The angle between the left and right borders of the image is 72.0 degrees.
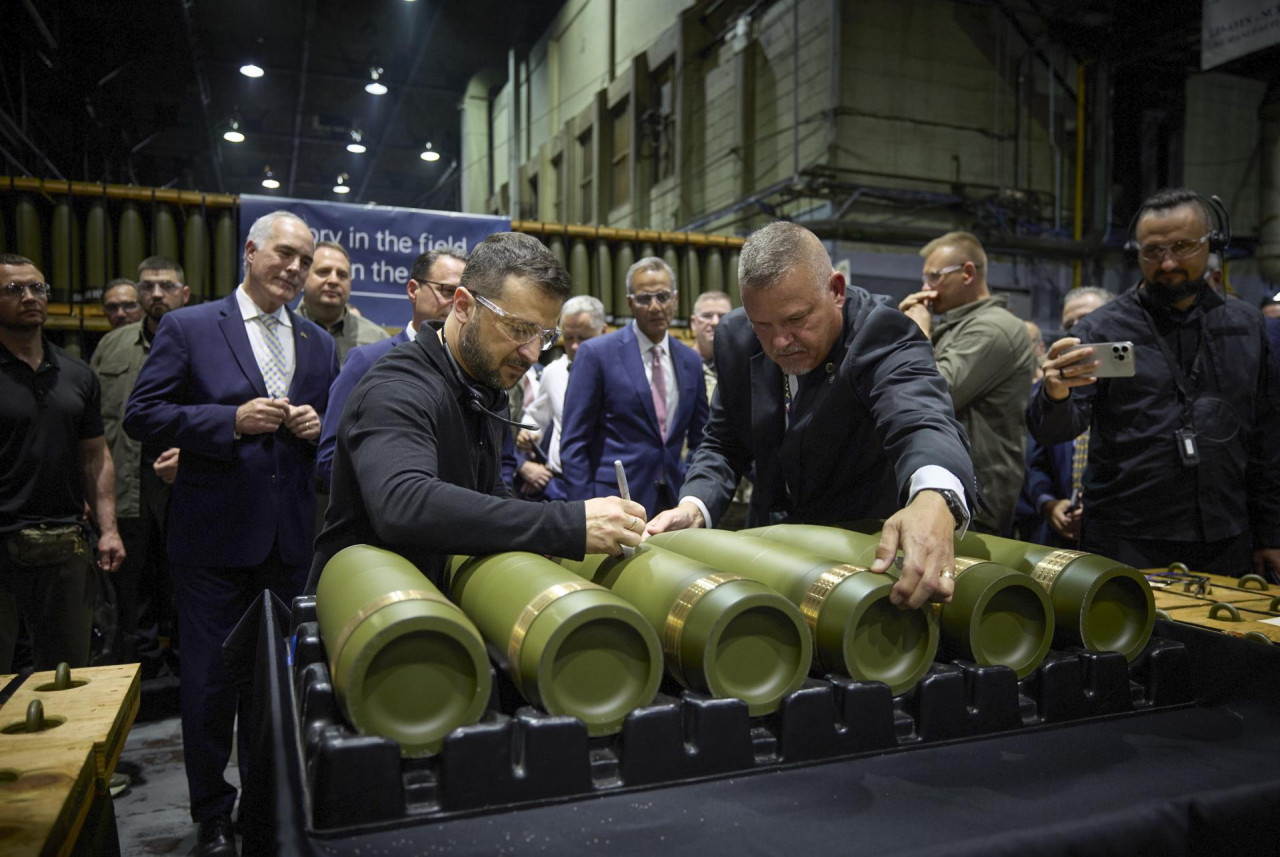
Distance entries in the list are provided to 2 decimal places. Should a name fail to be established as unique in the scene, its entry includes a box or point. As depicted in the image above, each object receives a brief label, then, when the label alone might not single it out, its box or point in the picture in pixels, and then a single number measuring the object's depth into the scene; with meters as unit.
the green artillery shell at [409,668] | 1.07
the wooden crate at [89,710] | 1.37
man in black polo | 3.27
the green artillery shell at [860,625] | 1.28
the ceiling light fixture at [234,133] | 17.56
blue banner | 5.33
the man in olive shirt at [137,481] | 4.63
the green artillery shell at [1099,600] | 1.44
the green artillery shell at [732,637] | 1.20
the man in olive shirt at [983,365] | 3.47
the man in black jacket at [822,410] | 1.69
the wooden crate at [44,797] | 1.03
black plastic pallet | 1.01
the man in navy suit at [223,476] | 2.81
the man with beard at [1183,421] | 2.87
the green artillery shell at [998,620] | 1.37
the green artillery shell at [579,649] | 1.13
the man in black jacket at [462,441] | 1.50
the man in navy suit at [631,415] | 4.28
